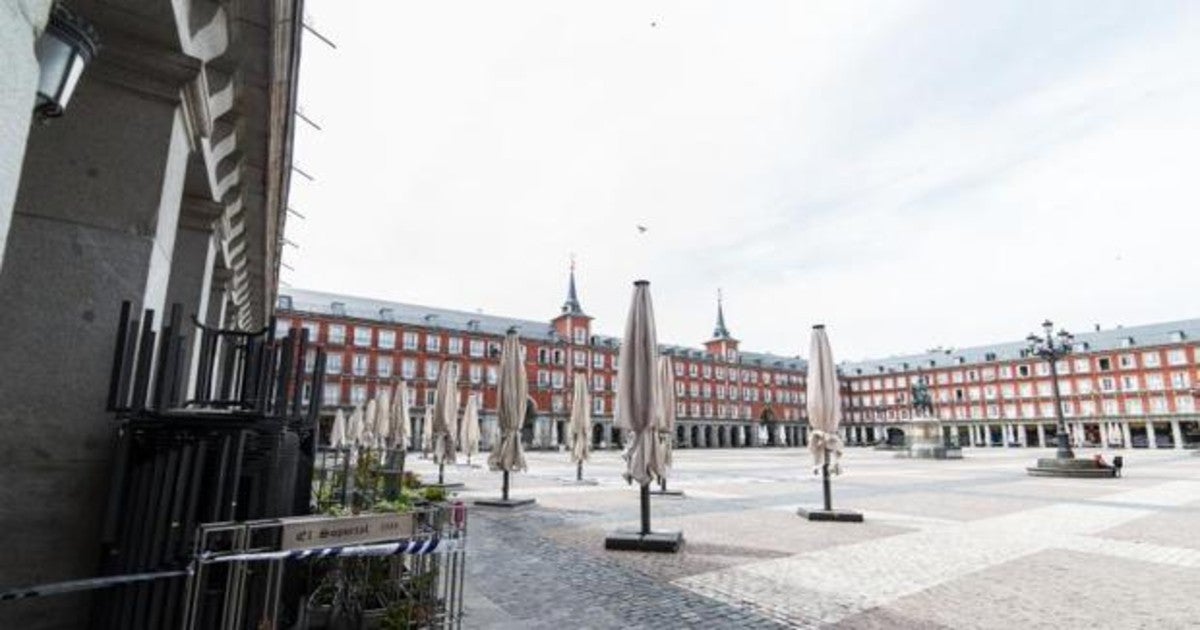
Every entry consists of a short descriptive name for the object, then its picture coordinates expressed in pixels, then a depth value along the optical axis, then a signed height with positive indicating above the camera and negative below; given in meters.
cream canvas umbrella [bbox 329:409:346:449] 30.59 -0.55
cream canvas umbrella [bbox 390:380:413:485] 19.67 +0.04
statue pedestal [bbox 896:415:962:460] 36.59 -1.02
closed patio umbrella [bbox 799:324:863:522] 11.03 +0.29
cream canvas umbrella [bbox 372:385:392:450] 22.38 +0.02
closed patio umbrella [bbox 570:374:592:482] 18.86 -0.14
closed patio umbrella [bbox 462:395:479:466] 20.25 -0.30
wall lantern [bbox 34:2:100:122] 2.54 +1.57
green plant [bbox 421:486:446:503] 7.65 -0.98
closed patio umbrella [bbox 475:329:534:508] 12.22 +0.10
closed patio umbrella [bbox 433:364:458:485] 16.44 +0.06
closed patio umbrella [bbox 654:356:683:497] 12.55 +0.31
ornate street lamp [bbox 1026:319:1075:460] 23.08 +3.53
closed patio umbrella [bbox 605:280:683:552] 8.51 +0.37
